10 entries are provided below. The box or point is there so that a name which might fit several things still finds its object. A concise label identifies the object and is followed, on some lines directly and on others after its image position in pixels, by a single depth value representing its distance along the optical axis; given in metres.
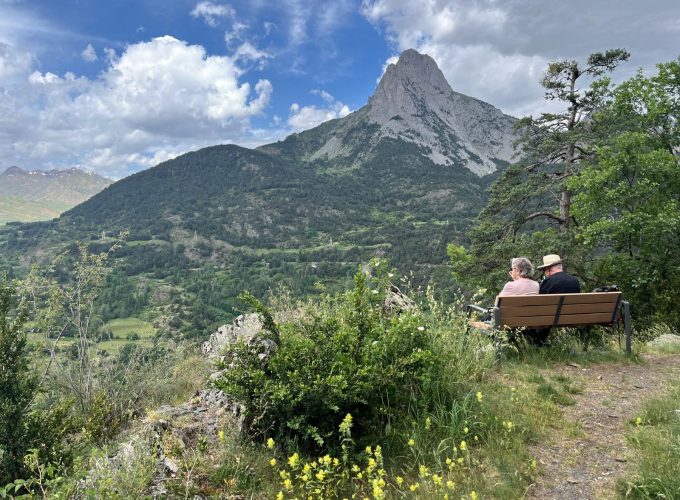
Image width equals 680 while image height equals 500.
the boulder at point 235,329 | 7.64
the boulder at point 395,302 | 6.77
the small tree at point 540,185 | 18.50
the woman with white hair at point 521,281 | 6.96
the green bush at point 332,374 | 3.48
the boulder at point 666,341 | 7.43
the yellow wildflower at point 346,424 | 3.16
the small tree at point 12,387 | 4.33
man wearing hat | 7.09
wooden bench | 6.12
